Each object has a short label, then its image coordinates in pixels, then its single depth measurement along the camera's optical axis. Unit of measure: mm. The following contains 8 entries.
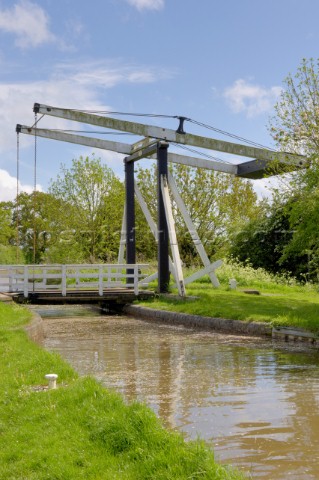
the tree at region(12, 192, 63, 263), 40656
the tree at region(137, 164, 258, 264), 38094
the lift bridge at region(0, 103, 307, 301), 21766
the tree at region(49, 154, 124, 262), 39344
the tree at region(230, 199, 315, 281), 28625
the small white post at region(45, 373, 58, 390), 6848
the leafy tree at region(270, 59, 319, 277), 15195
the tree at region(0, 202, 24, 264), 55281
